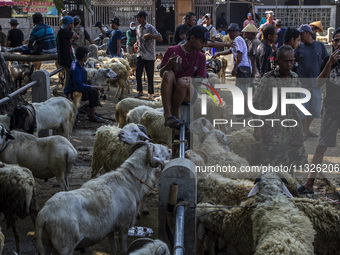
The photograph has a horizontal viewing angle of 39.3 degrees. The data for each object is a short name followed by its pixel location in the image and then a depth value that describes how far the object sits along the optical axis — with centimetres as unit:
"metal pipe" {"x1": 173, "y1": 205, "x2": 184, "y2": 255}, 282
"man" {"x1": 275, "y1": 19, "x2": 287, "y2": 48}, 1195
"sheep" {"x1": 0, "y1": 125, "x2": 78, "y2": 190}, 625
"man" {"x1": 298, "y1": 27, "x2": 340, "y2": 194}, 590
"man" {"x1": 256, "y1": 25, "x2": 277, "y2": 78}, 910
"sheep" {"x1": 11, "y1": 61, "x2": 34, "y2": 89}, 1380
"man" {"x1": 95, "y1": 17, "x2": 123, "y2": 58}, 1584
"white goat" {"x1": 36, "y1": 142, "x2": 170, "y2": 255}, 420
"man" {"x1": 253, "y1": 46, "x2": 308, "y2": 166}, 553
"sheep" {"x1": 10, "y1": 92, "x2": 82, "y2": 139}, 707
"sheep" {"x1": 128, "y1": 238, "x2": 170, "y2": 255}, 285
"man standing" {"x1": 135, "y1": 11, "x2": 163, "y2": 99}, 1303
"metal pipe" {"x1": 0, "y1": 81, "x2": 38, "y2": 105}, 682
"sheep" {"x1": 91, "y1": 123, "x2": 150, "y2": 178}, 597
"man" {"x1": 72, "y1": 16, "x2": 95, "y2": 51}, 1475
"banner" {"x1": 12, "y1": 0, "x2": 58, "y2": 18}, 2555
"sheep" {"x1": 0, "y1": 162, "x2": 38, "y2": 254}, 511
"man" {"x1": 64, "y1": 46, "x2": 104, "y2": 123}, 1006
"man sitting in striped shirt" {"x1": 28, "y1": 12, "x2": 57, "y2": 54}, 1080
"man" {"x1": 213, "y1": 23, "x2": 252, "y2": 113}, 1009
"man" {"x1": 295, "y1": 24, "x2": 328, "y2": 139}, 854
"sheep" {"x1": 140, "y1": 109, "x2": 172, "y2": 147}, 780
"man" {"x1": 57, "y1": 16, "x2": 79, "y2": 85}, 1114
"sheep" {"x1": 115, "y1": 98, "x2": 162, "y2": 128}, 916
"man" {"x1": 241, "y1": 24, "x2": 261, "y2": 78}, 1030
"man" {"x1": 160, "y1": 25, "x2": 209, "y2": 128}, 566
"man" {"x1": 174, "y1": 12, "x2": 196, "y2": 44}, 992
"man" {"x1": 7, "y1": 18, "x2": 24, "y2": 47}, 1616
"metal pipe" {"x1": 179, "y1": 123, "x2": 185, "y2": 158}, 426
